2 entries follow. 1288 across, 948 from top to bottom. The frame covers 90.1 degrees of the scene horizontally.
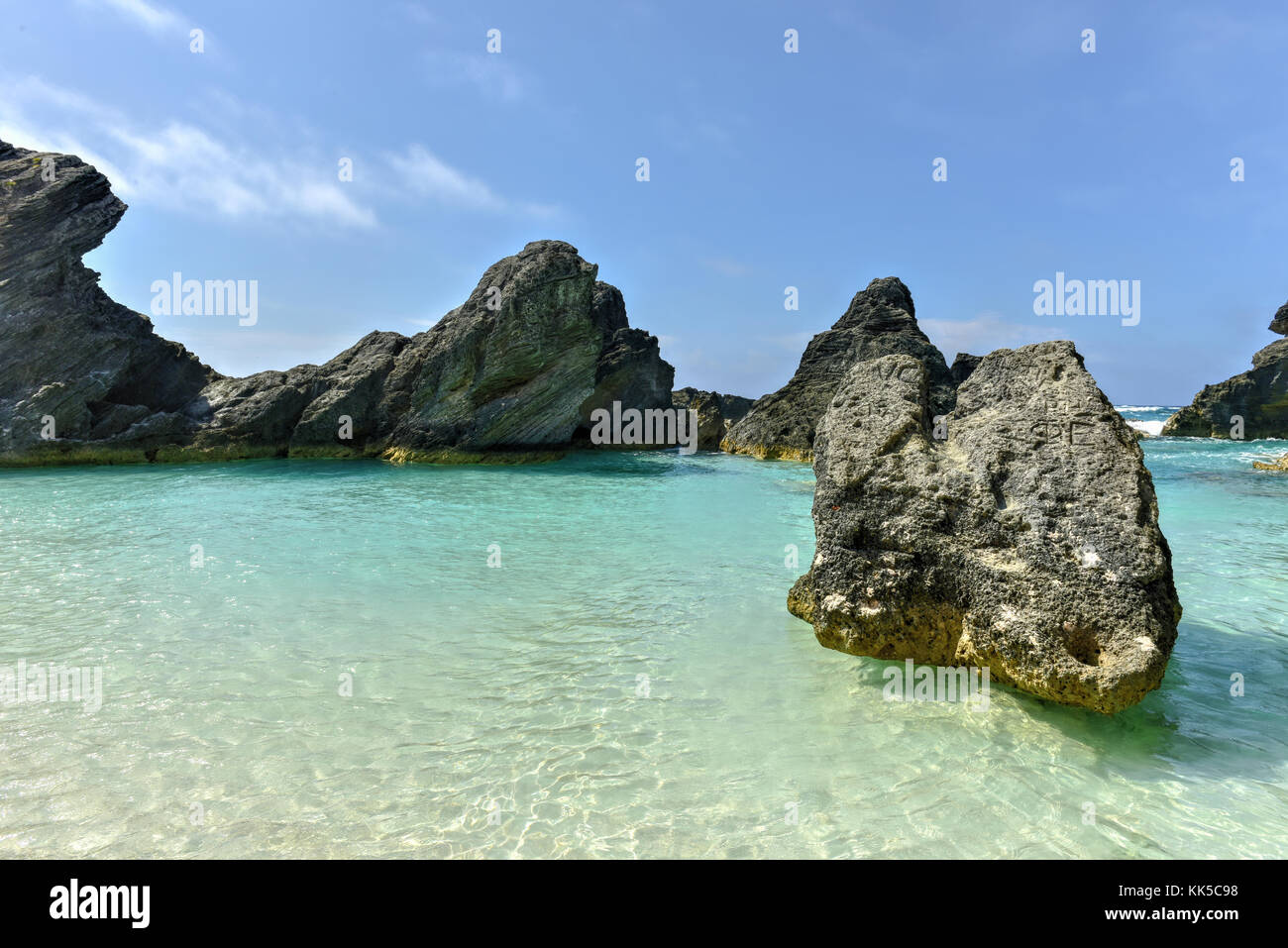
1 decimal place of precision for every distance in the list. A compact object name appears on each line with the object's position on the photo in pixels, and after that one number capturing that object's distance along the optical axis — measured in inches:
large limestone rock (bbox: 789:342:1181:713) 186.5
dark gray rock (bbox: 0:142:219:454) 1182.3
